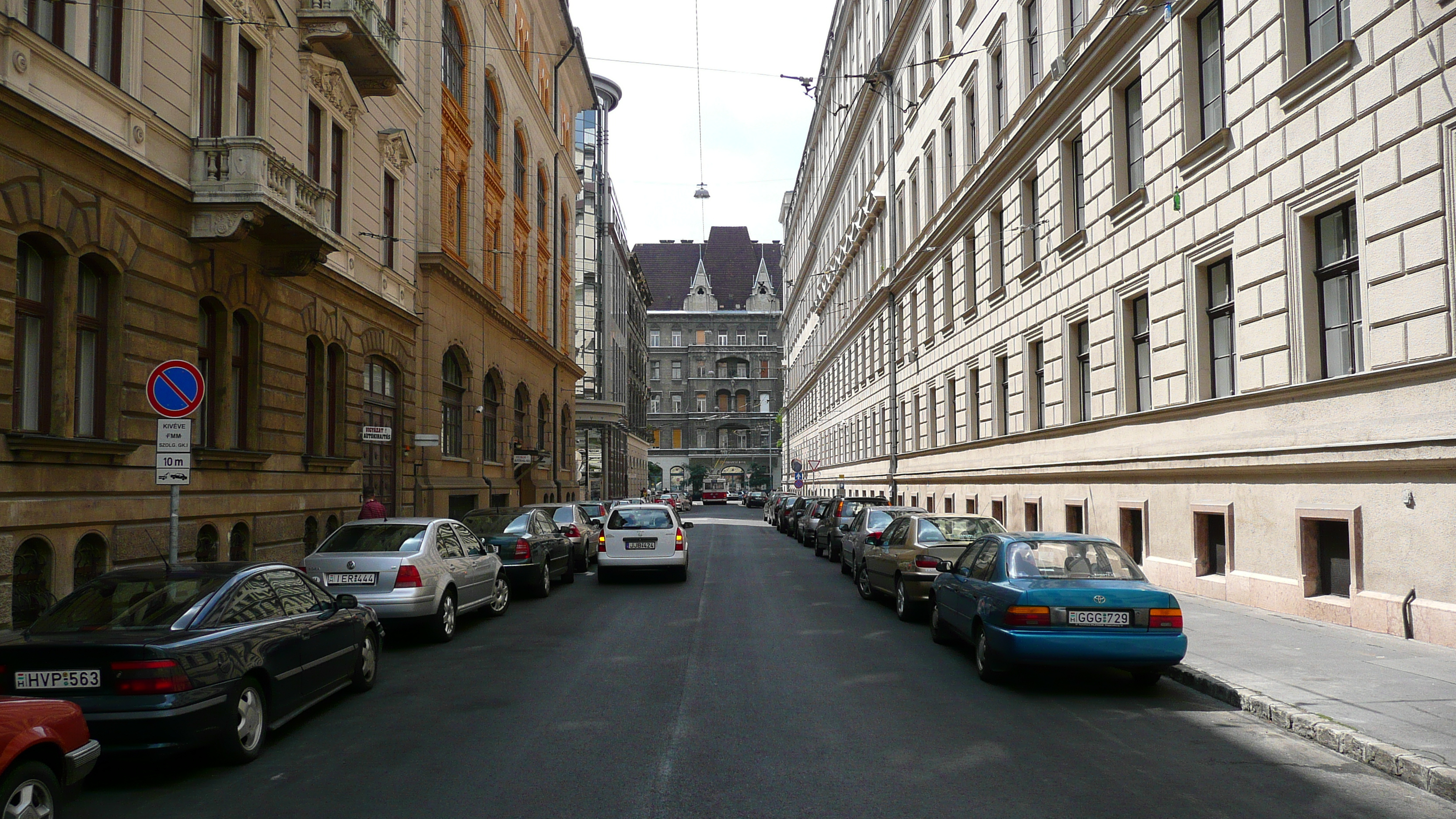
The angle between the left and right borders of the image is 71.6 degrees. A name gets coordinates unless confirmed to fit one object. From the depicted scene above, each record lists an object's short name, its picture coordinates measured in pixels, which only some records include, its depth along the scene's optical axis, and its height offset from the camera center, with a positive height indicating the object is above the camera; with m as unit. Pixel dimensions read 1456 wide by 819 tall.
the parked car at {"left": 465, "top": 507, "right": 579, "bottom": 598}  16.31 -1.28
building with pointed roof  110.50 +8.50
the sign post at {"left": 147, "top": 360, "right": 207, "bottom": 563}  9.70 +0.49
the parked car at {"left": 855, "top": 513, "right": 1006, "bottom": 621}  13.25 -1.21
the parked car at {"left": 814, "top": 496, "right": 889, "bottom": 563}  24.53 -1.45
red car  4.49 -1.34
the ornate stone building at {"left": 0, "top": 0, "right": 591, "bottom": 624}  11.20 +3.14
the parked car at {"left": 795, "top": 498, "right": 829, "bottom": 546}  30.92 -1.77
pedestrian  18.48 -0.78
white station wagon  18.97 -1.50
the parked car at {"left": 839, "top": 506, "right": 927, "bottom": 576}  18.25 -1.19
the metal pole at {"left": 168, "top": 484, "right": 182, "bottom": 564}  9.45 -0.63
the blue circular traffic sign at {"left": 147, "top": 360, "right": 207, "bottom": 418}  9.83 +0.77
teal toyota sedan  8.46 -1.26
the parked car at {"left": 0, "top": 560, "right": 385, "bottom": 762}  6.01 -1.19
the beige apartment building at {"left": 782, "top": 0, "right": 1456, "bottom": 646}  10.79 +2.66
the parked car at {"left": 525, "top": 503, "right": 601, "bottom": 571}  21.59 -1.36
